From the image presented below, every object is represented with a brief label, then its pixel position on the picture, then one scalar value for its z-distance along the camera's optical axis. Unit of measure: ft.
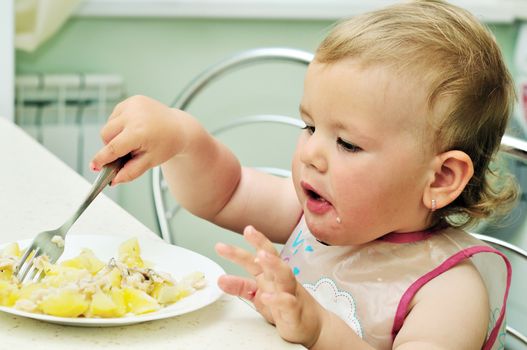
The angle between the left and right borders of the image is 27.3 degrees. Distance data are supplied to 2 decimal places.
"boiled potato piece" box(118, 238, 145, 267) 2.24
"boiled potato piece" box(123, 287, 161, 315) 2.02
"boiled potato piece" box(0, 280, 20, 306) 2.00
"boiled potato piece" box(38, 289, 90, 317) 1.93
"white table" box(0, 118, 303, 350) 1.95
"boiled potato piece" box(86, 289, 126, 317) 1.96
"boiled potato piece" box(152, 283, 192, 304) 2.09
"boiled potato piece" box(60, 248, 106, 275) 2.15
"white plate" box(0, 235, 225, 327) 2.10
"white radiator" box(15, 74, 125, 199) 4.79
